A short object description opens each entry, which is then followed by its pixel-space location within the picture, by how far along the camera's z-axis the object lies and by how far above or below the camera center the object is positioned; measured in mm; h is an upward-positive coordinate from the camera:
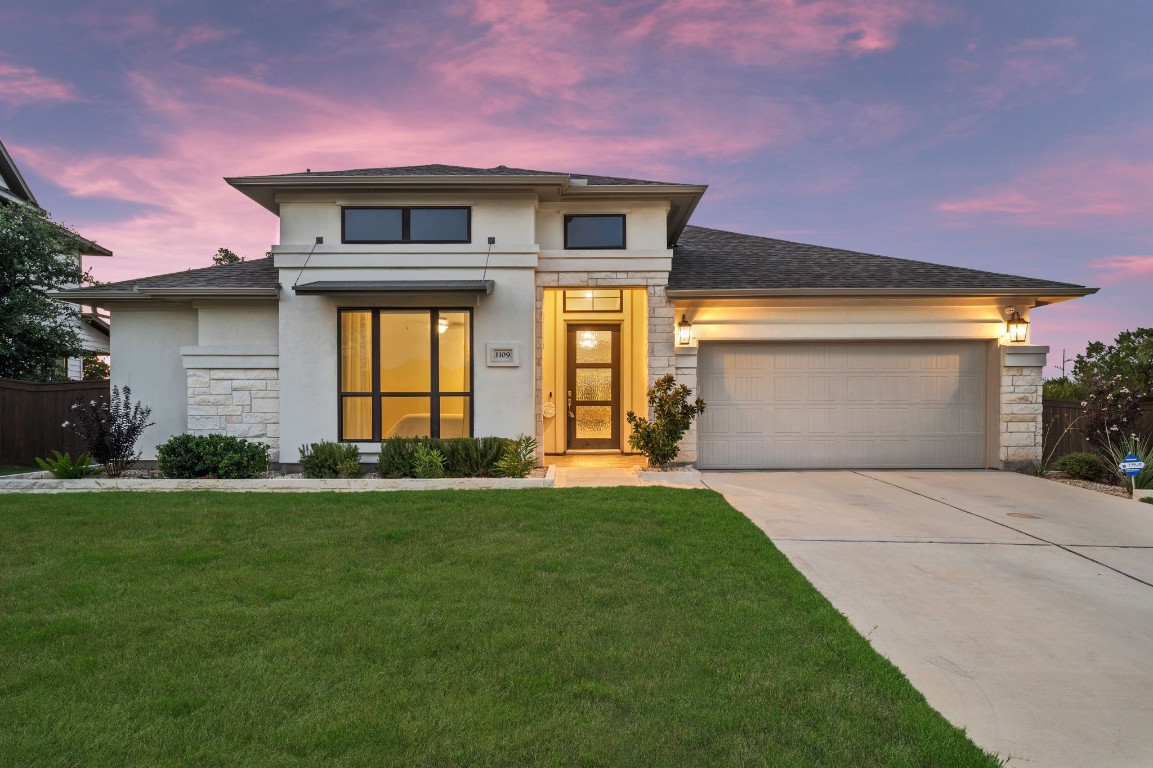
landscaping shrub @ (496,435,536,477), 9039 -1130
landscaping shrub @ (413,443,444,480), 8961 -1161
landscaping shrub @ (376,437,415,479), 9164 -1124
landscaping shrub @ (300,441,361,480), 9156 -1158
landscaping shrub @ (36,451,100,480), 8984 -1209
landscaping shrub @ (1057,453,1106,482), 9781 -1334
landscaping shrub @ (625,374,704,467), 9711 -631
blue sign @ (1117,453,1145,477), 8273 -1109
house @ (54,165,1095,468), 10250 +952
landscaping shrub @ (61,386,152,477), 9430 -718
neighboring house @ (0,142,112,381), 18453 +4732
